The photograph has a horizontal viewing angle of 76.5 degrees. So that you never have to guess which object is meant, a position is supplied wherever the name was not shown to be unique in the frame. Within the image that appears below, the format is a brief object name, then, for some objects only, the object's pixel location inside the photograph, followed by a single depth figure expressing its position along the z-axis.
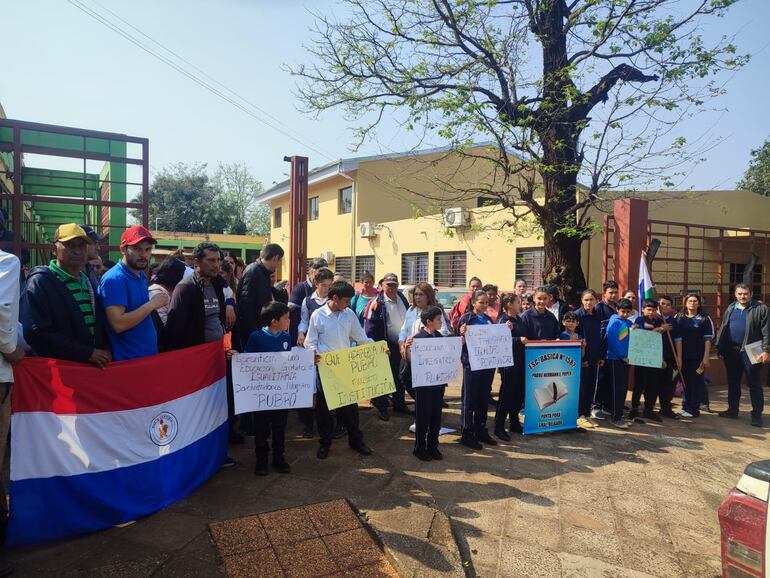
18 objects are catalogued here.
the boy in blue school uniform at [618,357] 6.20
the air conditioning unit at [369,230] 18.45
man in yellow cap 3.08
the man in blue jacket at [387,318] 6.11
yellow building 11.73
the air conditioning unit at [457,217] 13.75
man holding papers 6.59
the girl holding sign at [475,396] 5.05
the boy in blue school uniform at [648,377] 6.48
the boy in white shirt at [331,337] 4.58
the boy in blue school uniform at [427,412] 4.60
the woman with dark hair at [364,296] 6.93
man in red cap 3.31
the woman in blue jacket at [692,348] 6.81
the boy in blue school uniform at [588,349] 6.21
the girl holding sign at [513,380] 5.43
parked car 1.81
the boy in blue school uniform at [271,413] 4.13
